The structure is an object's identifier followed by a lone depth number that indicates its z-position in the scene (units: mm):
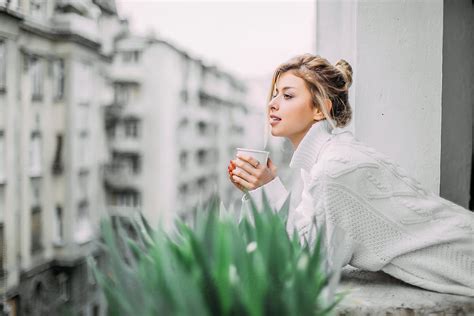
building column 1157
